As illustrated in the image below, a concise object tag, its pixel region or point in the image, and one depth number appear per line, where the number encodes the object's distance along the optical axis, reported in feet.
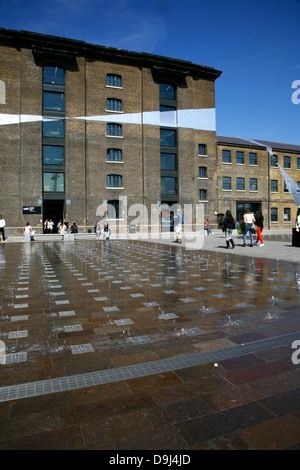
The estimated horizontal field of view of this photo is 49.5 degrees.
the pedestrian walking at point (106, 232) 84.23
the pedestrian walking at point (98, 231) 87.51
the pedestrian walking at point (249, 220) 53.88
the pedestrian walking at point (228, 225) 51.49
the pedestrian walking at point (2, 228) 75.53
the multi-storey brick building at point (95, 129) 96.53
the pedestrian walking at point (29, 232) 81.04
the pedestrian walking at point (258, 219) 54.29
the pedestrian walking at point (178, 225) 60.85
